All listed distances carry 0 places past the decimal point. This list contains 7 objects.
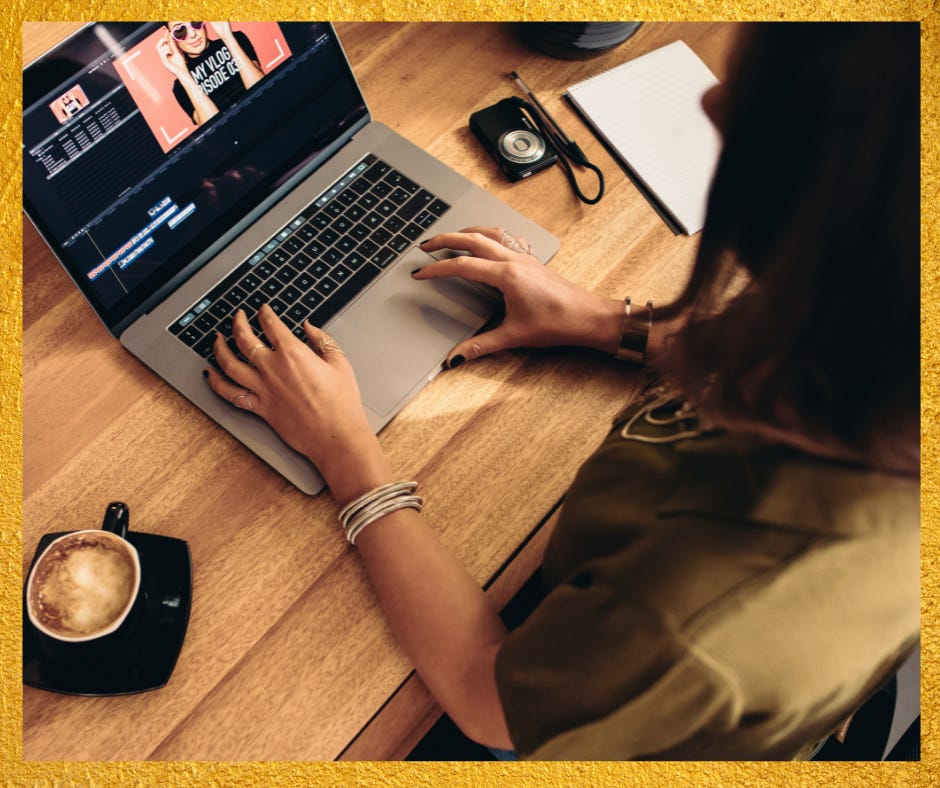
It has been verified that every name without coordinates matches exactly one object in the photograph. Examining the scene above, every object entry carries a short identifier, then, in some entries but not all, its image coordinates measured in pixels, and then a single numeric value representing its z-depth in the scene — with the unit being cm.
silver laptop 68
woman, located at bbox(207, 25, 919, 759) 53
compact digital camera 88
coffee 60
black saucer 62
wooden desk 64
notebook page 88
